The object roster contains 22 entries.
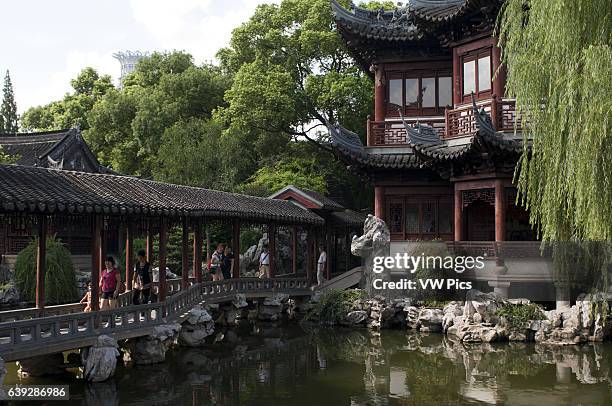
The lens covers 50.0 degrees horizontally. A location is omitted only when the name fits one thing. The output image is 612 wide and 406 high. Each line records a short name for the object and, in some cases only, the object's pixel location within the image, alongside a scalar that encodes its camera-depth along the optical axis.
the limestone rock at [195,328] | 13.91
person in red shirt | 11.52
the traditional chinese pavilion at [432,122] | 16.48
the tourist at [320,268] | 20.06
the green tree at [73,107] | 39.47
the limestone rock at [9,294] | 18.49
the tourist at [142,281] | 12.40
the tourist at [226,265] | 17.45
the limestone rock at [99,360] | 10.38
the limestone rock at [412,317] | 16.20
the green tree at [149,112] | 30.78
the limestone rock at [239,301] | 16.78
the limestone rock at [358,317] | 16.86
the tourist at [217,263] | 16.69
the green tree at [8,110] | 42.75
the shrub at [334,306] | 17.27
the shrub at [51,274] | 18.67
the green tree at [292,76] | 26.70
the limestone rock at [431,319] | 15.85
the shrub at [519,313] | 14.56
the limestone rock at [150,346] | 11.95
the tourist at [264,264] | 20.19
